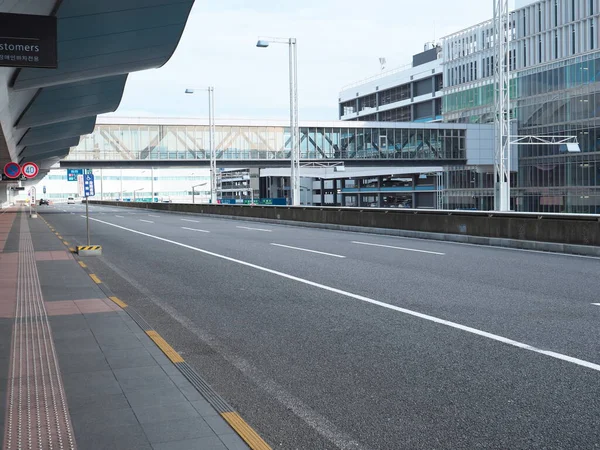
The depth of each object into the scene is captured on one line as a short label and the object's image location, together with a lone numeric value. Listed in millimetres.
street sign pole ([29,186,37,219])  49075
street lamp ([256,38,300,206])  38156
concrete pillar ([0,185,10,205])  71125
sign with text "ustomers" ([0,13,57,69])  9867
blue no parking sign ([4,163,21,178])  27984
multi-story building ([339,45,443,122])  100688
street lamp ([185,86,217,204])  55688
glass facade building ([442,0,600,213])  61062
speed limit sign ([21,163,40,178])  30000
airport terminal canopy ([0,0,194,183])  14906
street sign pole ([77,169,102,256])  17375
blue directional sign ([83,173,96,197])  18188
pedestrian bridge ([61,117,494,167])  70750
